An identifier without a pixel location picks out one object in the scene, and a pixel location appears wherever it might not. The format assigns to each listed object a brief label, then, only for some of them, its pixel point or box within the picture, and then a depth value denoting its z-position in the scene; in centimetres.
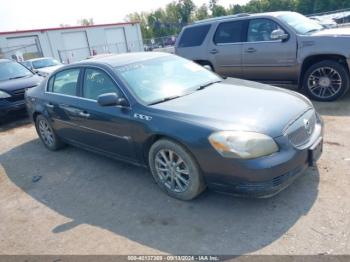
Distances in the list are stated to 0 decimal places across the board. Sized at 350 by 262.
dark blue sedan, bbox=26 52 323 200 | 312
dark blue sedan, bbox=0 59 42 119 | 801
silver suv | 627
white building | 3128
